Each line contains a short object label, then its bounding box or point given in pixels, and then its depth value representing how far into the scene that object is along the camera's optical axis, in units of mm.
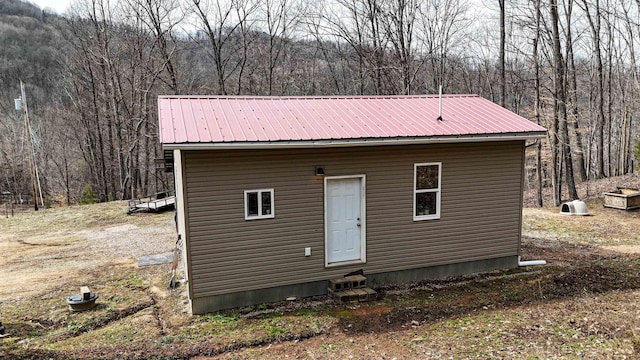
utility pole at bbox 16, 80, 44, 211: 20984
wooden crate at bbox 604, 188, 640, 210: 14548
